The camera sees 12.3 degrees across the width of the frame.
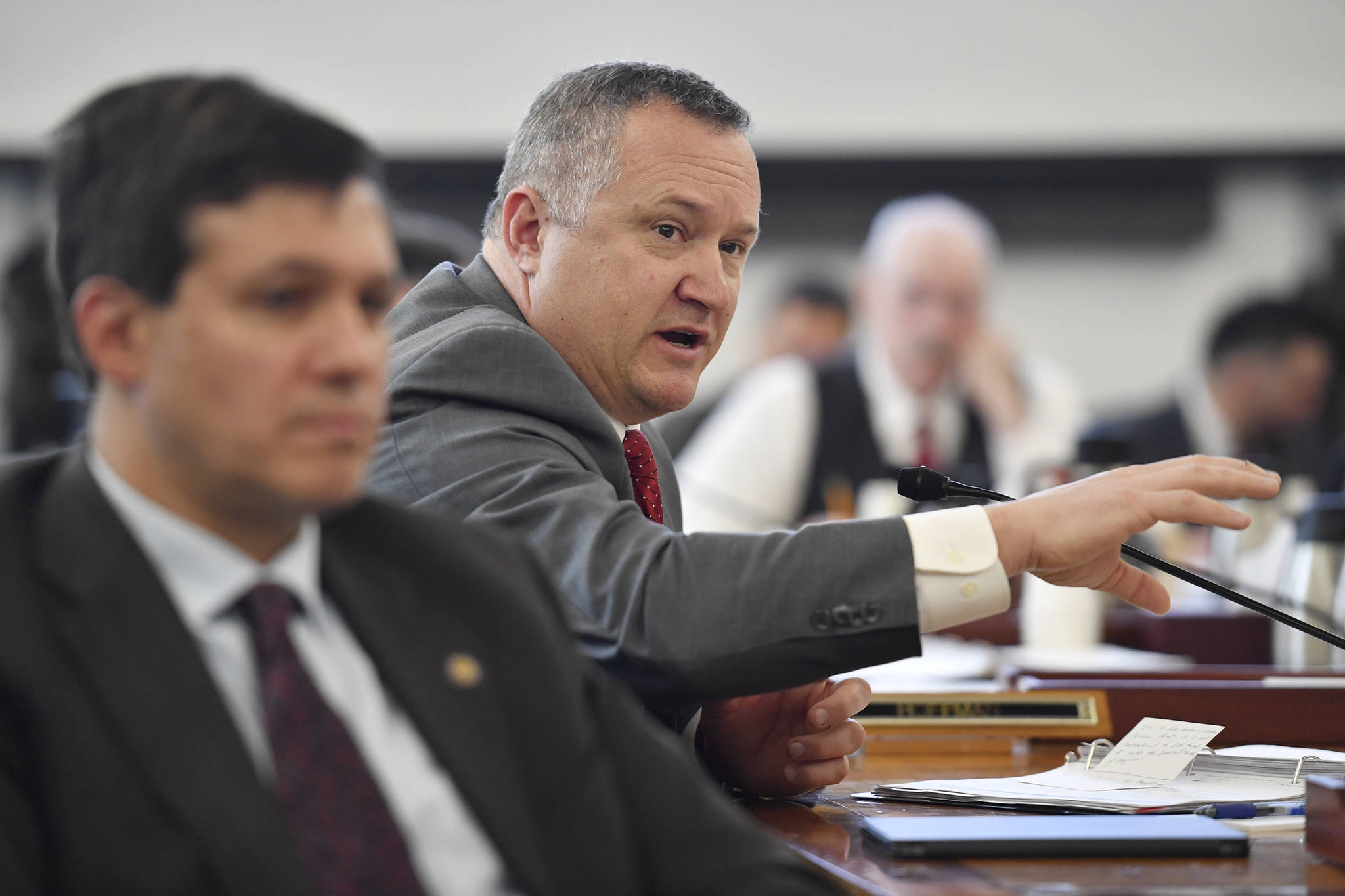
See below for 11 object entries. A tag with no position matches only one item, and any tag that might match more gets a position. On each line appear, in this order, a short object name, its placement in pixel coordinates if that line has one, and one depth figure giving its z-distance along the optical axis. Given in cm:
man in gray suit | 412
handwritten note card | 420
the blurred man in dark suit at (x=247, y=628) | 377
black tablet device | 398
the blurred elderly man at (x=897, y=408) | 869
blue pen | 411
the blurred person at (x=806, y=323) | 1254
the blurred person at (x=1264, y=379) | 1059
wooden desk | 392
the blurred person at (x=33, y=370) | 744
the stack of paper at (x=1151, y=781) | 412
